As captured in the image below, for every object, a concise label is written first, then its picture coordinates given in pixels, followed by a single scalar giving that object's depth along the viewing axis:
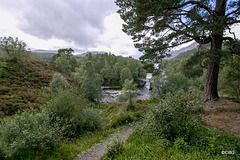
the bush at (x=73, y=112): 5.59
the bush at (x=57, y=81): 19.77
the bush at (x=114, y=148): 3.25
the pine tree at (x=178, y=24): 5.42
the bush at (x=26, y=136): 2.95
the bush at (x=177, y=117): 3.17
